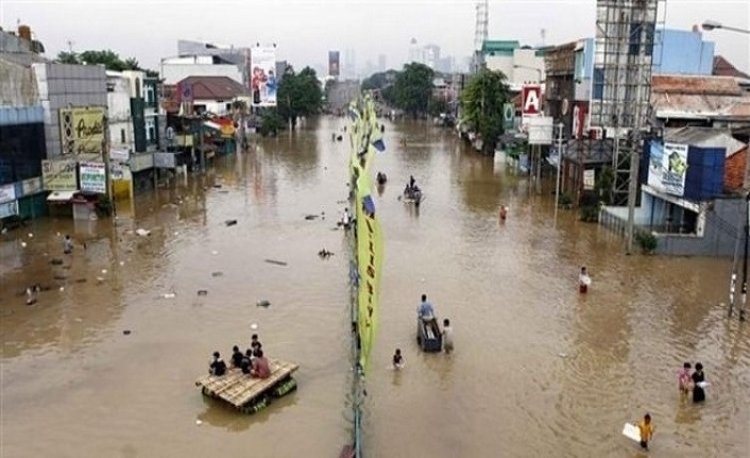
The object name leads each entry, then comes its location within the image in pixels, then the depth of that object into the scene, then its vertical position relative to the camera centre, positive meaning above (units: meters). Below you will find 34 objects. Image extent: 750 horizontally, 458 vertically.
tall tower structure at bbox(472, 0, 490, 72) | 124.27 +14.38
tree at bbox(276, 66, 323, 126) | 115.62 +0.63
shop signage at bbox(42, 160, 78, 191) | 41.59 -4.34
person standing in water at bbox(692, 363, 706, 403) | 19.03 -7.24
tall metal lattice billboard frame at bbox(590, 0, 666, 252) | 42.78 +2.23
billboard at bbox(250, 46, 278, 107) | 101.25 +3.14
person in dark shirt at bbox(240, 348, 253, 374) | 19.42 -6.97
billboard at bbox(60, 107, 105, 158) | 43.47 -1.92
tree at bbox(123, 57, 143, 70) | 86.18 +4.21
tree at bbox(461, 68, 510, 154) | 75.25 +0.03
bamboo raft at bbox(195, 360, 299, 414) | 18.41 -7.32
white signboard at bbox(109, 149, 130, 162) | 45.94 -3.48
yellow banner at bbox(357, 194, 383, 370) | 12.83 -2.96
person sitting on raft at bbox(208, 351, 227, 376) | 19.30 -7.00
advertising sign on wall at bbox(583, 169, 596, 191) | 44.94 -4.58
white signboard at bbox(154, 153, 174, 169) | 53.03 -4.28
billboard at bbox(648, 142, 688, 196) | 34.09 -2.99
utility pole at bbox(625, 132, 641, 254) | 33.84 -4.30
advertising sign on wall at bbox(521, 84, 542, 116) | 61.53 +0.38
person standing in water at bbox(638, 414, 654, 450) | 16.69 -7.41
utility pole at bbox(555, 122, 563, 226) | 47.58 -4.11
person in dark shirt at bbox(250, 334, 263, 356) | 19.91 -6.74
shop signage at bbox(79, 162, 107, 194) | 41.31 -4.39
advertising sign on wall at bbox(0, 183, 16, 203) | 38.19 -4.96
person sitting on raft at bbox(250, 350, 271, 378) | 19.12 -6.96
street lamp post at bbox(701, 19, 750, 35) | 20.78 +2.23
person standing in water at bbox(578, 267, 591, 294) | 28.36 -6.87
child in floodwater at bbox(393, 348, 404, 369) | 21.03 -7.39
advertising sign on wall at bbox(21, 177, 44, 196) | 40.28 -4.89
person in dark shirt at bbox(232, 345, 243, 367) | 19.83 -6.94
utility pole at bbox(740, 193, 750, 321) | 25.55 -6.39
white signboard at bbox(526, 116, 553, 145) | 53.47 -1.94
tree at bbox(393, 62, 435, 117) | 150.00 +3.15
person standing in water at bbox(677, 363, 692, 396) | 19.36 -7.24
